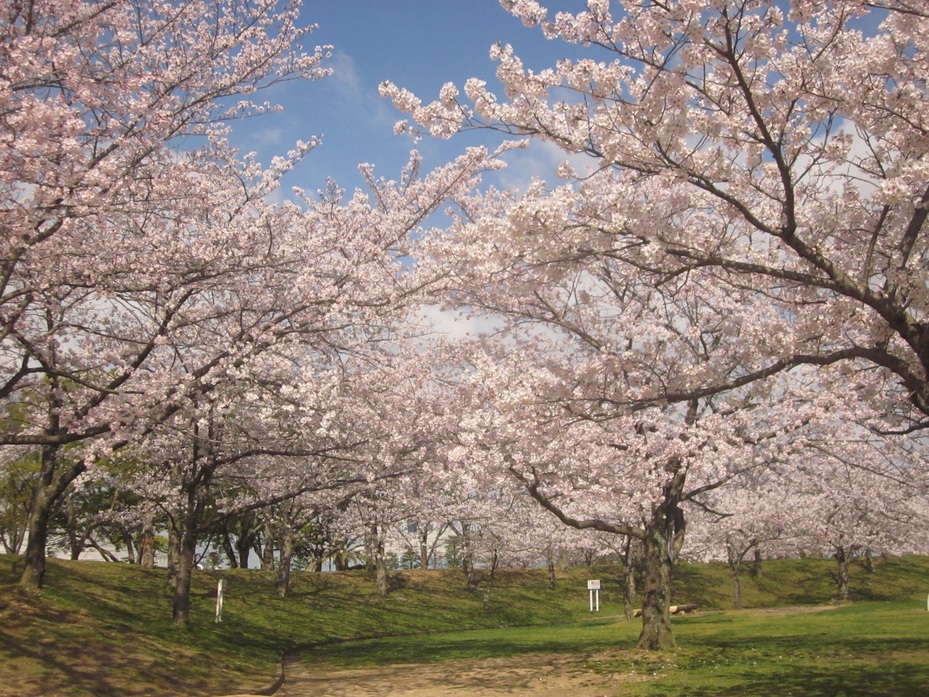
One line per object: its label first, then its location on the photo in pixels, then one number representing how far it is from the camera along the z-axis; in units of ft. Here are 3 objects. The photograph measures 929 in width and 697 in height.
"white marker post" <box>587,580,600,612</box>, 141.67
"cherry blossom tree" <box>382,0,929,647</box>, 23.22
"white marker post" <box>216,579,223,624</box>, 74.60
